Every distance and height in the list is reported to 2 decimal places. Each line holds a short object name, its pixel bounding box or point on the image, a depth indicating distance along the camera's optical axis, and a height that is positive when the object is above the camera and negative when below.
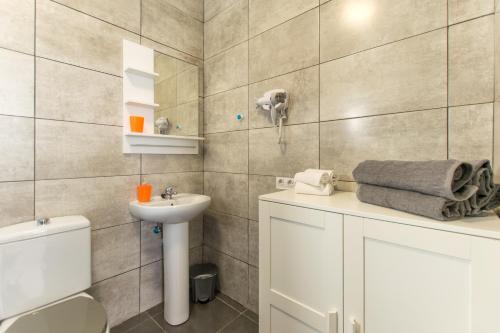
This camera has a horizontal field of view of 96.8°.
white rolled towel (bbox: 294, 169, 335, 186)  1.07 -0.06
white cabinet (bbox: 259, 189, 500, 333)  0.56 -0.33
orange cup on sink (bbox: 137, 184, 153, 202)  1.54 -0.20
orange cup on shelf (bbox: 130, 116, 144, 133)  1.52 +0.28
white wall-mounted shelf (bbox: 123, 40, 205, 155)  1.53 +0.47
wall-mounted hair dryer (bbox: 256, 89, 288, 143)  1.36 +0.38
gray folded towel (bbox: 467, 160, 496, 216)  0.64 -0.06
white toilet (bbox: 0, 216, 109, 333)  0.93 -0.57
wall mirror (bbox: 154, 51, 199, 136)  1.70 +0.55
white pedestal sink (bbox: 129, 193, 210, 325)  1.52 -0.70
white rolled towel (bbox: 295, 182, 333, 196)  1.07 -0.12
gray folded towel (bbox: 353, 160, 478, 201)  0.61 -0.03
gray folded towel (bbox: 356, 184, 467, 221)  0.62 -0.11
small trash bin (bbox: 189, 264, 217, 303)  1.75 -0.96
